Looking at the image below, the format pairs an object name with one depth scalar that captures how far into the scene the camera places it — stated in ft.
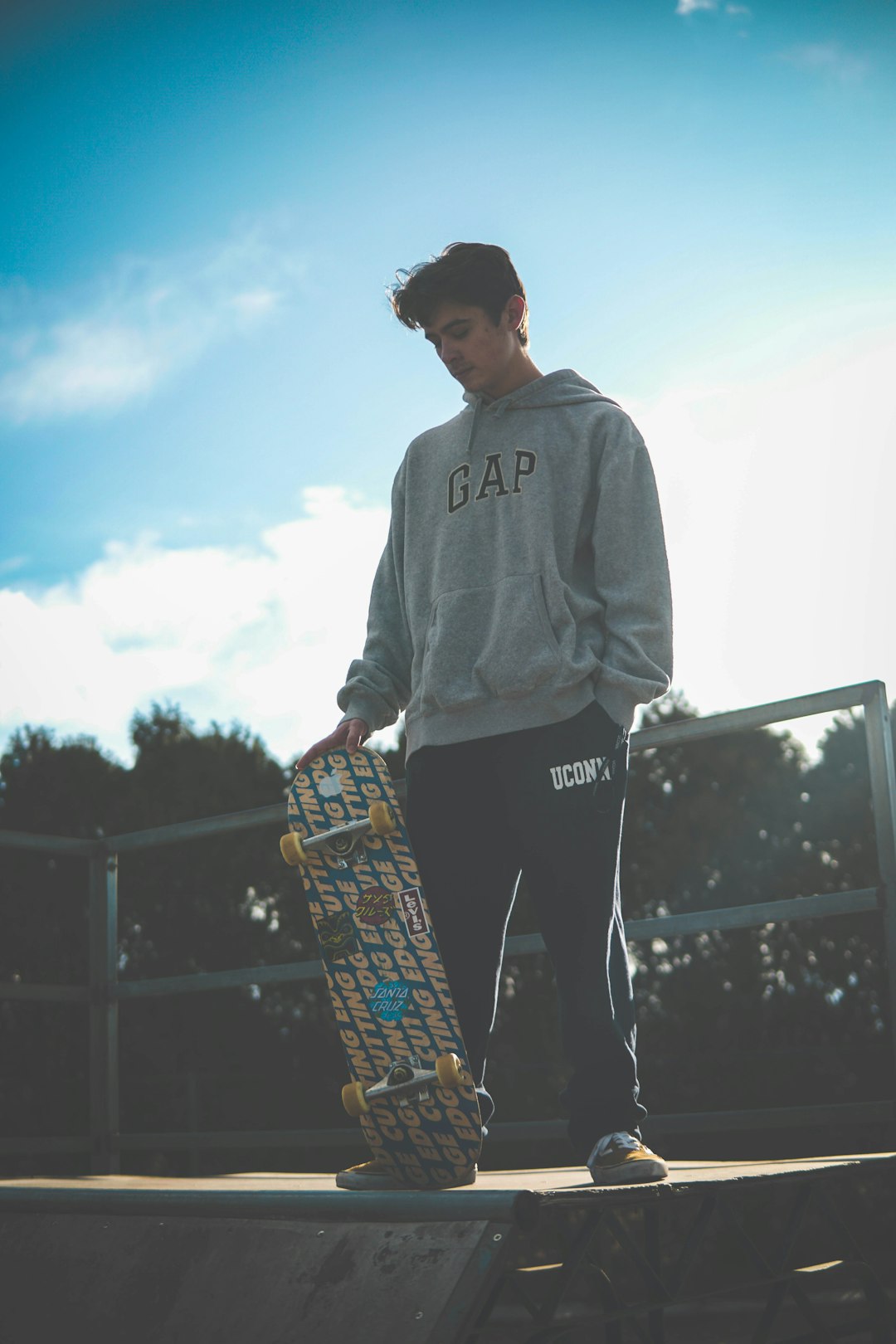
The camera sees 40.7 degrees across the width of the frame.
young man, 6.98
